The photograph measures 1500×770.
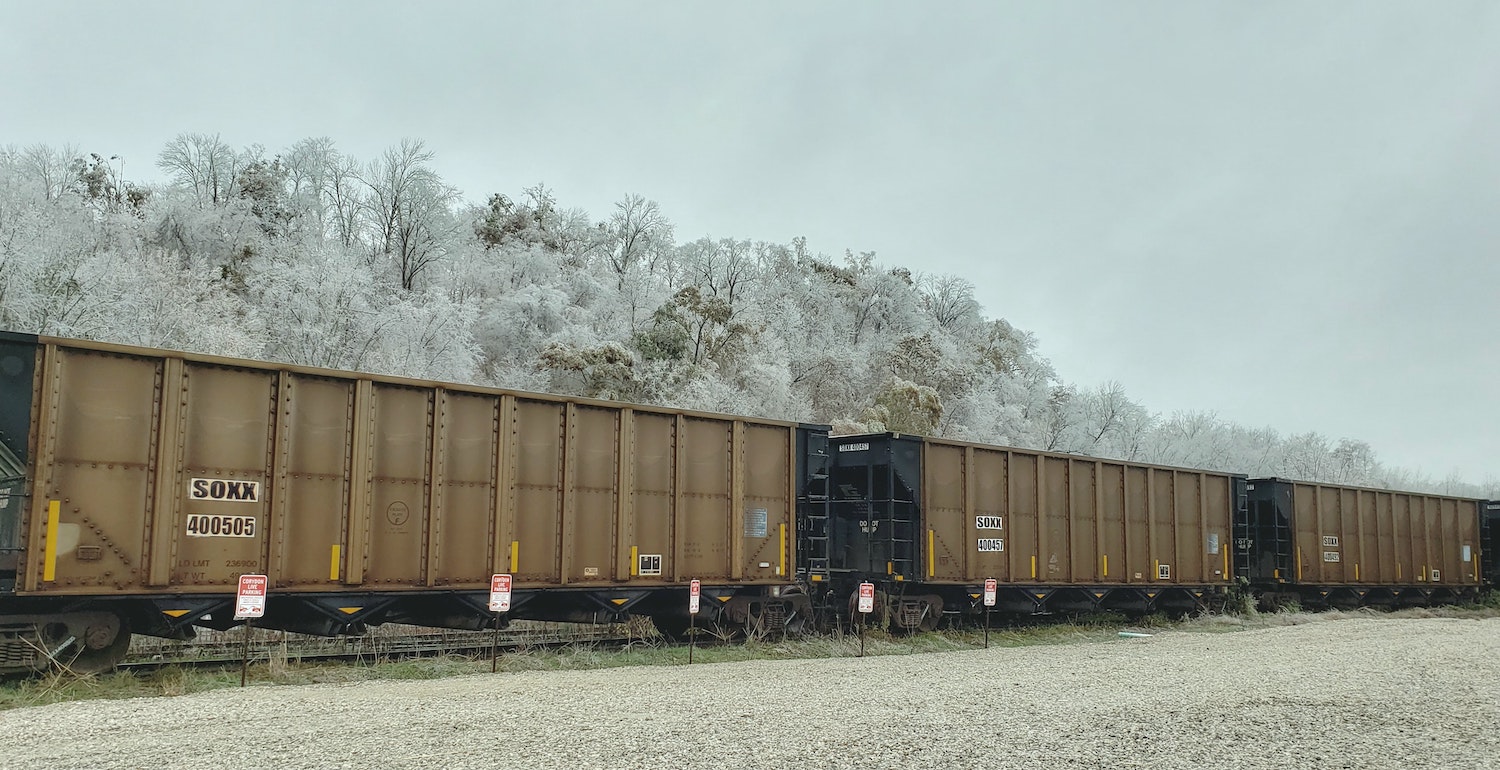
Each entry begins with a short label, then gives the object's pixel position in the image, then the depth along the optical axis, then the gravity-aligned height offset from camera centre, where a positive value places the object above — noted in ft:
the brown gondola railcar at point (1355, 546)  83.97 -2.69
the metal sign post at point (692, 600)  46.93 -4.18
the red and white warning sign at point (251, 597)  34.53 -3.19
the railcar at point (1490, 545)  106.83 -2.91
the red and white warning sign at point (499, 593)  41.34 -3.52
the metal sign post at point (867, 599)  50.84 -4.38
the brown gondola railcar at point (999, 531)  58.80 -1.31
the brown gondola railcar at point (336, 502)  33.40 -0.03
